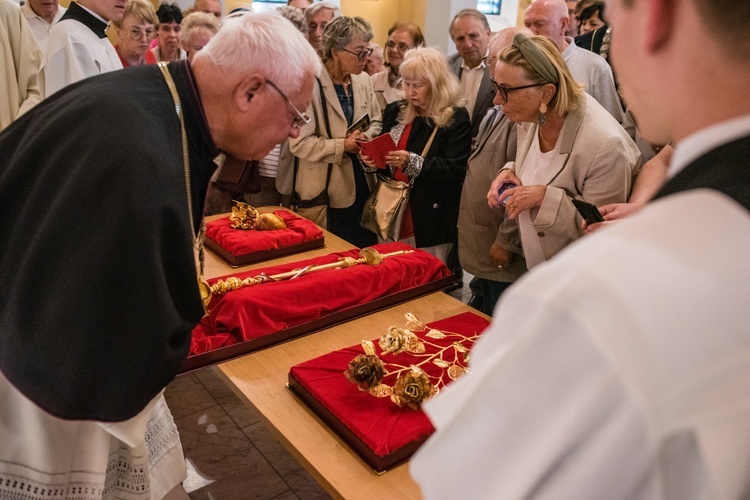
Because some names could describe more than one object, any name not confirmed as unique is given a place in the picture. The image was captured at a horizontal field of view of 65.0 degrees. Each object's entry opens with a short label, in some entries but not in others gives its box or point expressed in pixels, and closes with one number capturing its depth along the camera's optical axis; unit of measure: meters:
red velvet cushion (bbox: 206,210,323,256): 2.68
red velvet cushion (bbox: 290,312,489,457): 1.48
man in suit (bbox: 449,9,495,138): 4.07
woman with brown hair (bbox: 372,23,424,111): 4.42
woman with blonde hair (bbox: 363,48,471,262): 3.24
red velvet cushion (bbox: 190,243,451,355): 2.04
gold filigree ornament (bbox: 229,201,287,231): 2.90
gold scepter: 2.18
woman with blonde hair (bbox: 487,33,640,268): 2.24
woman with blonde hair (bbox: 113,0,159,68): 3.77
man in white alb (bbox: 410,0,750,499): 0.44
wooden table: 1.41
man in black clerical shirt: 1.21
